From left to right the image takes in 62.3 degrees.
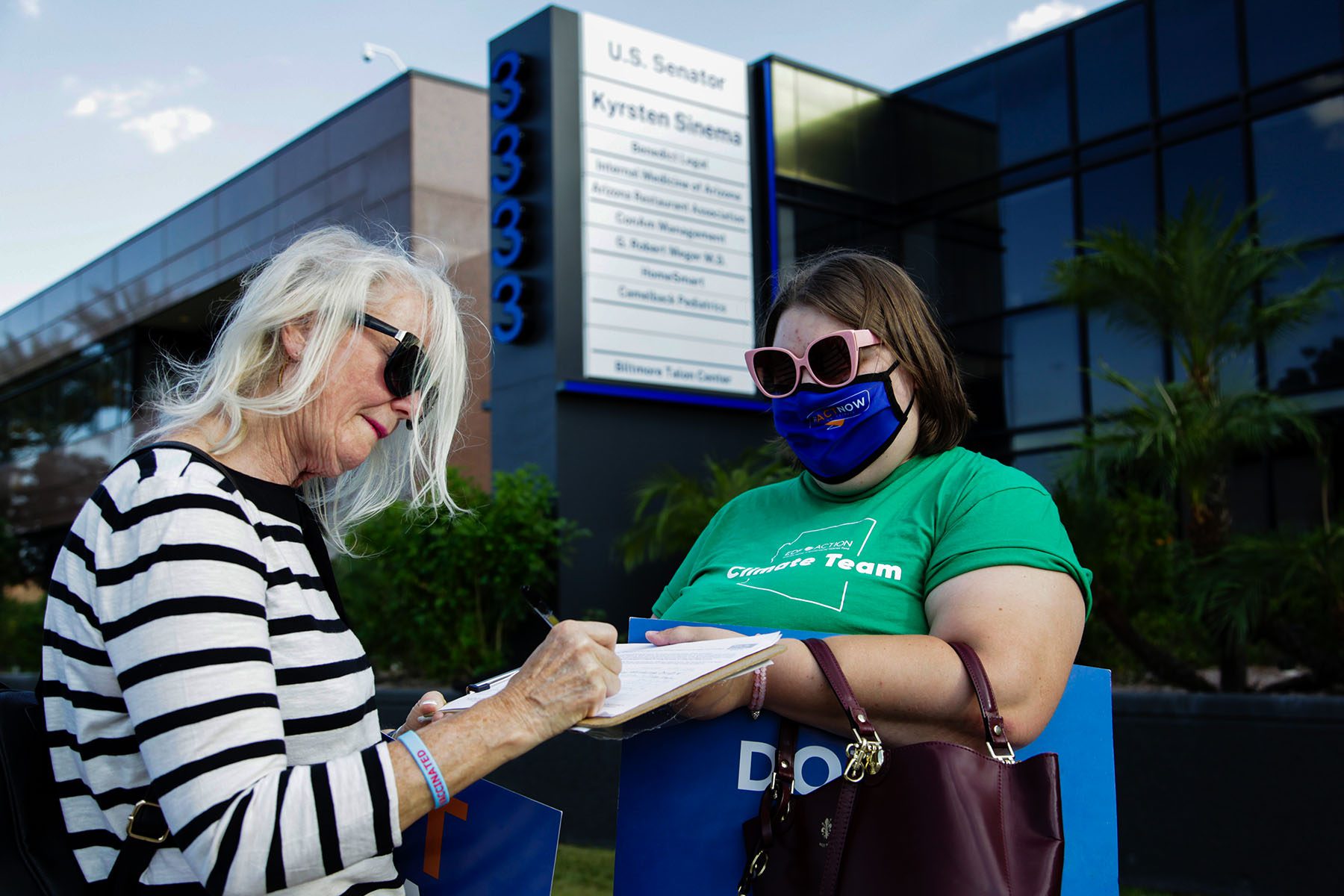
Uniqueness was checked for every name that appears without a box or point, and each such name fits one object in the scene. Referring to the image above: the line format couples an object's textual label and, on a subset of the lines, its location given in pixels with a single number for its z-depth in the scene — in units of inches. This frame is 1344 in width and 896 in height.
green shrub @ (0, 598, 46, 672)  657.0
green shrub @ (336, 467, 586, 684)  338.0
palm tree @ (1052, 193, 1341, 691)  257.1
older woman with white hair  56.6
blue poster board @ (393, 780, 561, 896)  75.2
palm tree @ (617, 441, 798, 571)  335.3
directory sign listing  410.3
